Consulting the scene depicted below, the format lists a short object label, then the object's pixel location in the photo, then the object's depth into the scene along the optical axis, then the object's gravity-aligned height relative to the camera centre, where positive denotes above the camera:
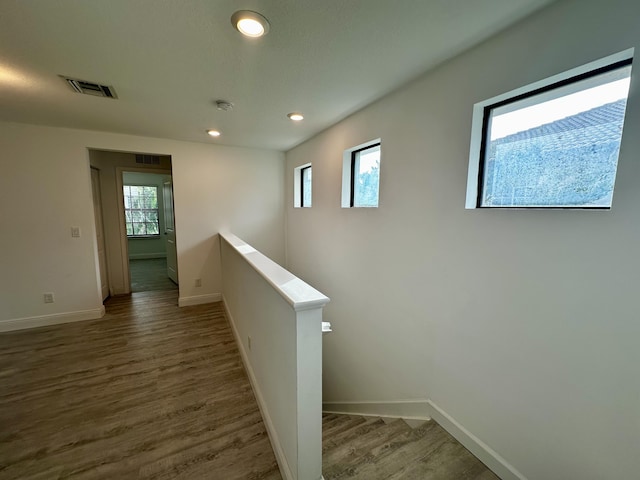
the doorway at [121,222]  4.32 -0.22
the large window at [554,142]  1.15 +0.38
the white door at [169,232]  4.67 -0.41
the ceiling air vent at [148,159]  4.64 +0.91
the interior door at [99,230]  4.04 -0.34
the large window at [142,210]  7.53 -0.01
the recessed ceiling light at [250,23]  1.28 +0.97
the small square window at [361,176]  2.62 +0.40
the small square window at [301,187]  4.20 +0.41
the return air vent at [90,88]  1.98 +0.96
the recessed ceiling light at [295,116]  2.67 +1.01
